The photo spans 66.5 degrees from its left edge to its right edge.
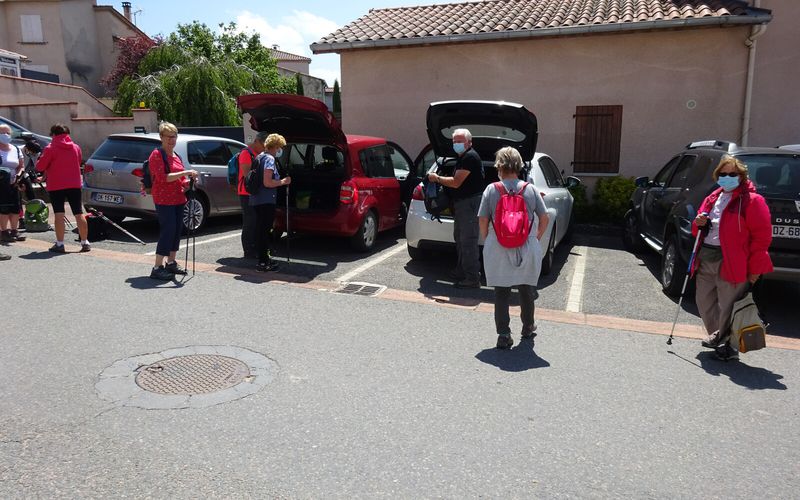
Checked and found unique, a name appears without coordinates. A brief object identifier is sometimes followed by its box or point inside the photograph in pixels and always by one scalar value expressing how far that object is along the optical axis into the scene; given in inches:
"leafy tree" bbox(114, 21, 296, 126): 952.3
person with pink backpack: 198.7
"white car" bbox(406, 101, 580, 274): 297.7
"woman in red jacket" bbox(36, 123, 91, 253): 319.3
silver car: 363.6
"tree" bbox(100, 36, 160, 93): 1290.6
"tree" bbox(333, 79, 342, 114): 1598.2
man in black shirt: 266.5
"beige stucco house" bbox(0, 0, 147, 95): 1338.6
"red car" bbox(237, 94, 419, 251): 318.3
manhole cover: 165.5
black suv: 237.5
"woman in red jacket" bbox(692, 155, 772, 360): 189.6
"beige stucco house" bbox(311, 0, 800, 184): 427.2
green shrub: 431.2
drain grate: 270.3
